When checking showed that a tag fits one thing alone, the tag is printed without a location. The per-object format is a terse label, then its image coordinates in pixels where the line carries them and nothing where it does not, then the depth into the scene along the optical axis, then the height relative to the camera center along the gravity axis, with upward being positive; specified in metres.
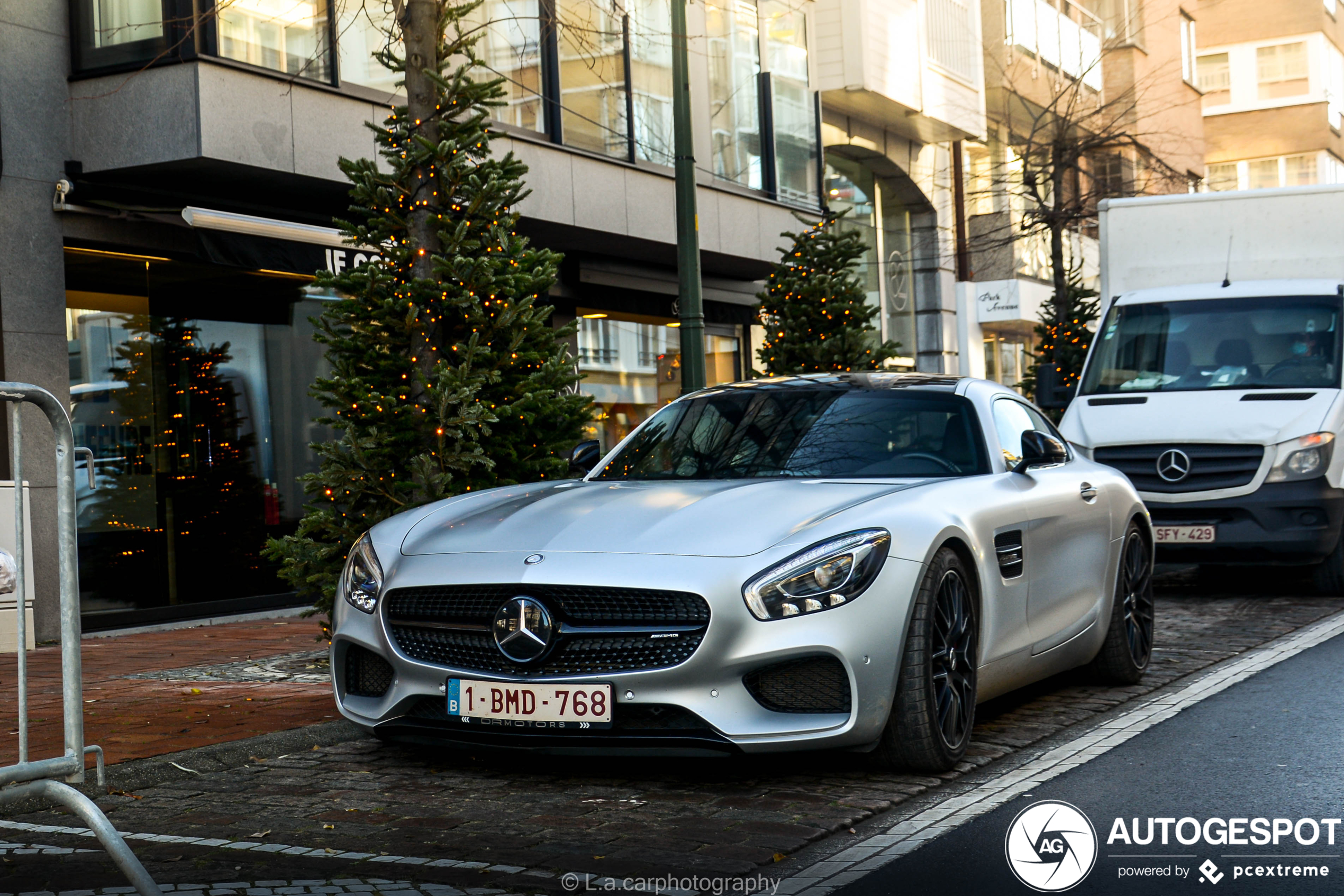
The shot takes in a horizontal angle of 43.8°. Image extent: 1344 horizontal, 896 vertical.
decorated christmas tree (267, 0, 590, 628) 9.07 +0.47
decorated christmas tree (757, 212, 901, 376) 17.38 +0.99
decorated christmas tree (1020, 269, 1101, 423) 20.34 +0.82
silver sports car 5.38 -0.64
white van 11.84 -0.06
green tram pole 13.03 +1.35
